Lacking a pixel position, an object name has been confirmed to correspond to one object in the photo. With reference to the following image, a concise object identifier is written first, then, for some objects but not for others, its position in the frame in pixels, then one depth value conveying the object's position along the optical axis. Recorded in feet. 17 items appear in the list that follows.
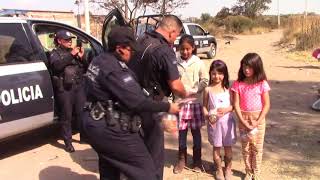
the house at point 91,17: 37.35
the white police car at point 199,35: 40.31
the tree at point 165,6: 56.47
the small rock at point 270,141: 15.43
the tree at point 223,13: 156.83
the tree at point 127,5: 46.73
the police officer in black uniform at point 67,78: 14.62
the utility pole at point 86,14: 32.59
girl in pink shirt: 11.26
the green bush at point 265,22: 139.64
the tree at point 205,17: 154.83
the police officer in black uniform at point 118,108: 8.23
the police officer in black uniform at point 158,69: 9.65
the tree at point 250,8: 159.86
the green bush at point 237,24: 121.03
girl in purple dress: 11.76
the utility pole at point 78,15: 37.62
